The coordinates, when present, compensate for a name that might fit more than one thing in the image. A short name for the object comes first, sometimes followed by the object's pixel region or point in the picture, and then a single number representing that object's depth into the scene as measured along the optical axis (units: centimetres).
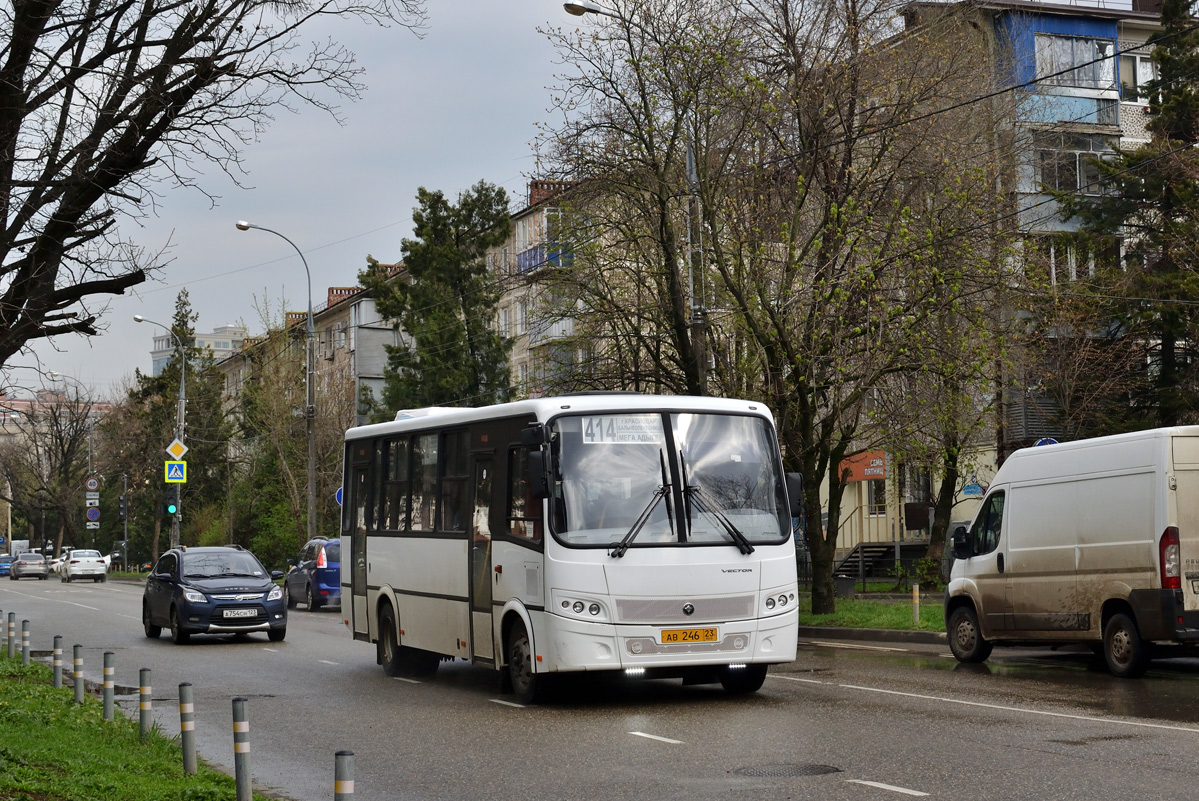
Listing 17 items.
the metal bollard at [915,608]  2422
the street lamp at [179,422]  5475
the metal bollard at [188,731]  988
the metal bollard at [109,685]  1259
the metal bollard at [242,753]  789
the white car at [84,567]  6856
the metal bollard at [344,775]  599
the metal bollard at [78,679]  1419
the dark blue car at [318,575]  3684
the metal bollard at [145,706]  1129
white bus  1388
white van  1547
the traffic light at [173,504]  5019
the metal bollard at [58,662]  1574
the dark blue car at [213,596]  2483
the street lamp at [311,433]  4244
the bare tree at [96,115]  1107
